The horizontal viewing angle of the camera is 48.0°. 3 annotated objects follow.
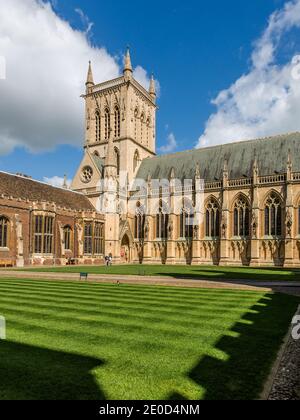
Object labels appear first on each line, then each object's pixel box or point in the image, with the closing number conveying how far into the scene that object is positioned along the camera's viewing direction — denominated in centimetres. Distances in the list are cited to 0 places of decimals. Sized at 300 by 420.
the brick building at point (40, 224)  3512
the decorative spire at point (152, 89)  6579
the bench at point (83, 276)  2045
